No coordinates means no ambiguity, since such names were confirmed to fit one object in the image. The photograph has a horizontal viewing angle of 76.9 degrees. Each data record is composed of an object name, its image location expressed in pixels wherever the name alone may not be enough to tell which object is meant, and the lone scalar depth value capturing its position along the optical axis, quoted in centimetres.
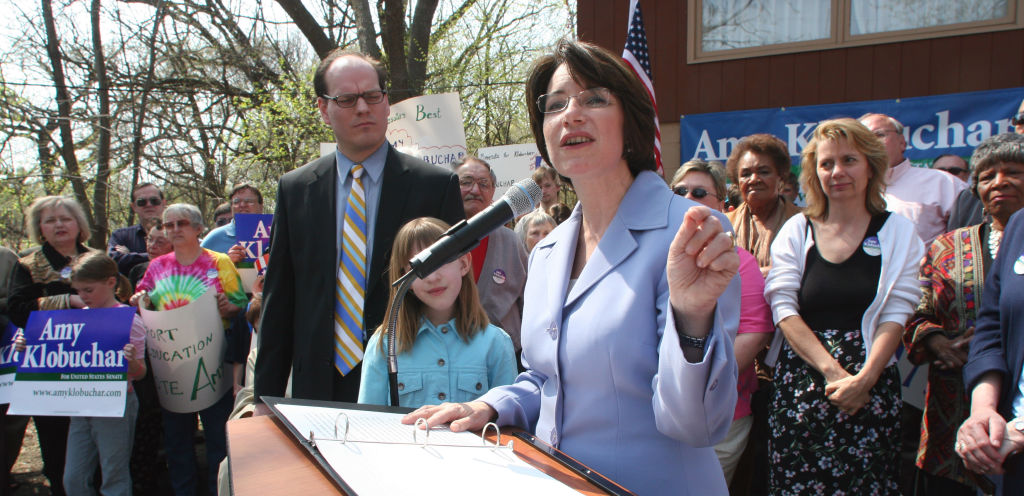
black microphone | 133
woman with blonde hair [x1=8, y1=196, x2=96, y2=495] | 450
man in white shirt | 395
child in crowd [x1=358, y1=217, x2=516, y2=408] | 222
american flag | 427
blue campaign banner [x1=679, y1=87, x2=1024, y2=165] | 591
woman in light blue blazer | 110
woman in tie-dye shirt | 444
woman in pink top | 288
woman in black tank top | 259
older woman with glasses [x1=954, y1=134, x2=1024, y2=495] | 201
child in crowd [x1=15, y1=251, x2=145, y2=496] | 418
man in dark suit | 243
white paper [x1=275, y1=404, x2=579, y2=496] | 96
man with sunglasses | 585
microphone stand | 144
